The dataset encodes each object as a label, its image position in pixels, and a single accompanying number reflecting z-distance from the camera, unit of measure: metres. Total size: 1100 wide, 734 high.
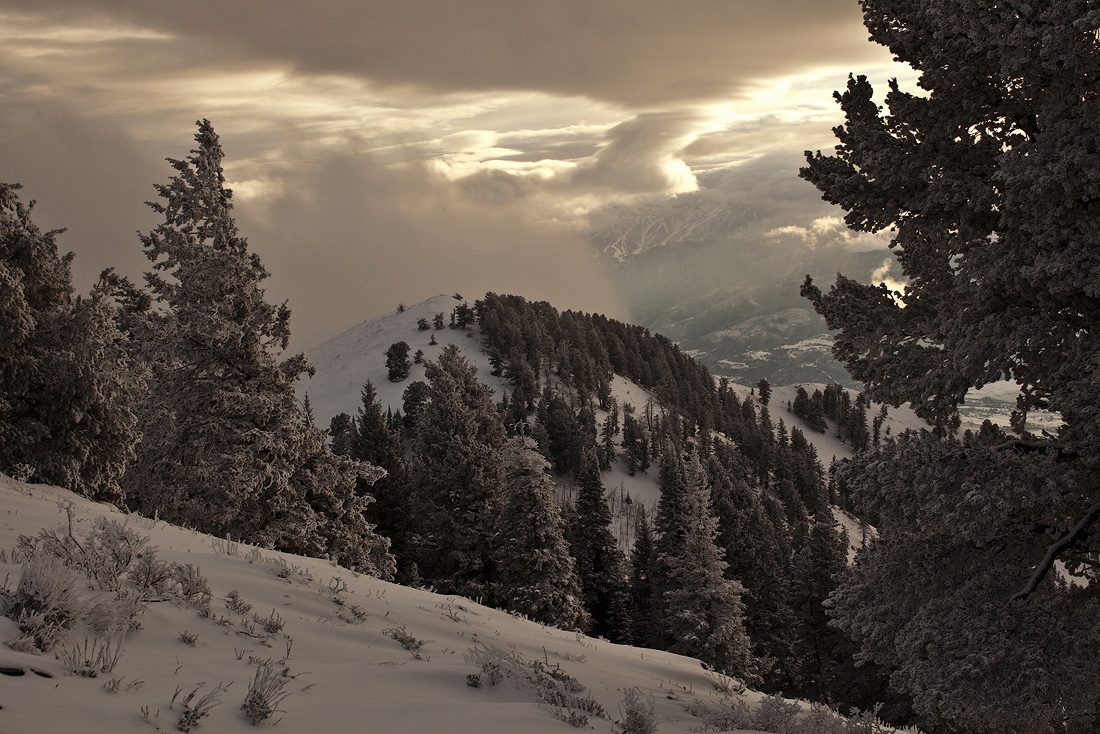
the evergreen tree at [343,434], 62.01
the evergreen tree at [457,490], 28.72
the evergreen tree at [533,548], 26.53
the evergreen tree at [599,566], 34.31
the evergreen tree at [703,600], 29.39
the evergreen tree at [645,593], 37.69
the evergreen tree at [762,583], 37.44
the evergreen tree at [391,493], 38.86
